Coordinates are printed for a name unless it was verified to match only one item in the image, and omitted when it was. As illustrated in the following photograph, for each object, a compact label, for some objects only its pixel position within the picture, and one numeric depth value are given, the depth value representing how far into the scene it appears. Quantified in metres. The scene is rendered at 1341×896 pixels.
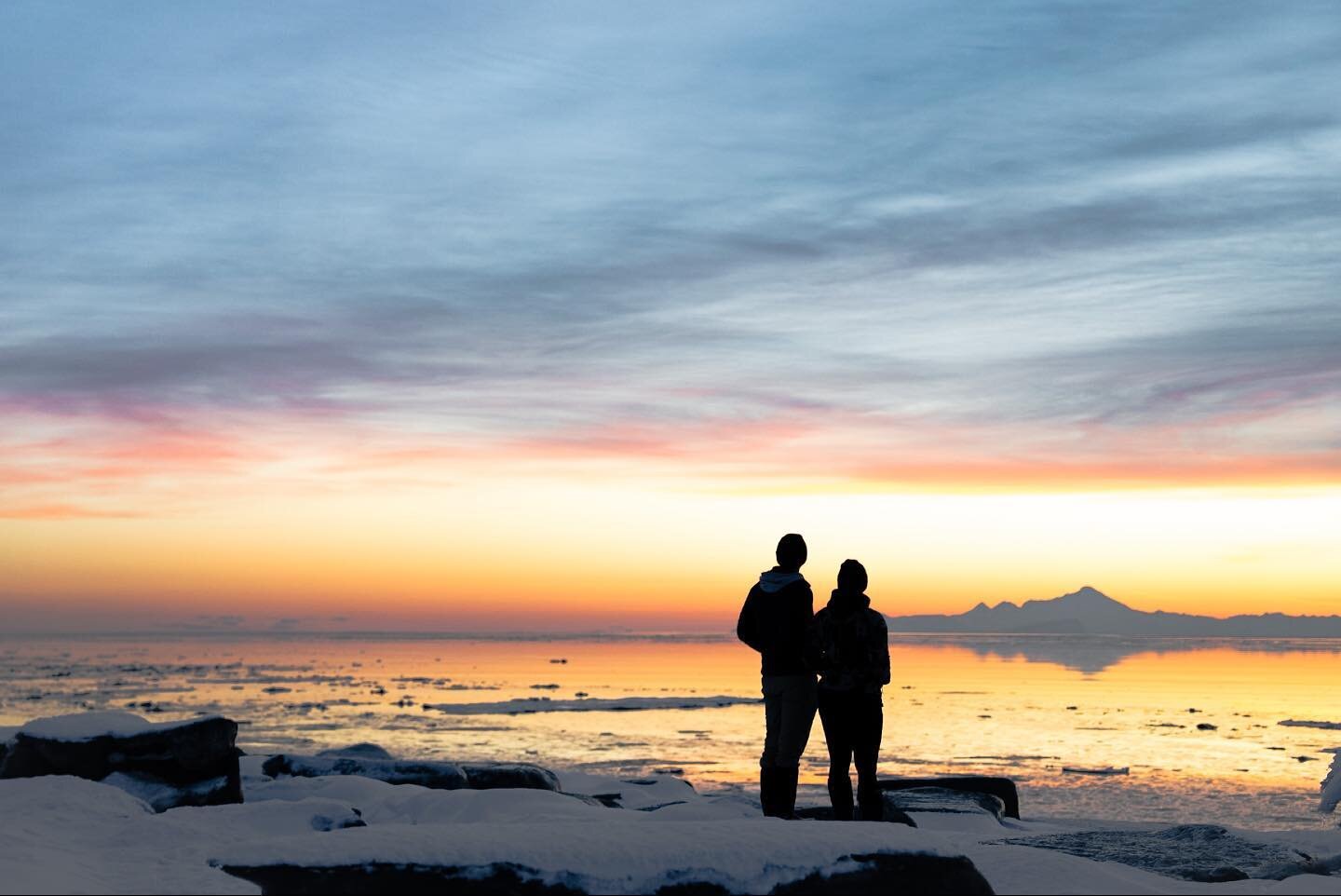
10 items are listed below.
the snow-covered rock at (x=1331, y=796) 18.30
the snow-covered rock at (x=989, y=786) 14.40
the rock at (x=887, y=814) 11.34
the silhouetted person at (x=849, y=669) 8.99
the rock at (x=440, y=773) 14.57
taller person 8.99
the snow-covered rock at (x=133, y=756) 11.20
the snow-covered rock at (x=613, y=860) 6.24
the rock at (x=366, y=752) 18.50
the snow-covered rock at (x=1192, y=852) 8.33
